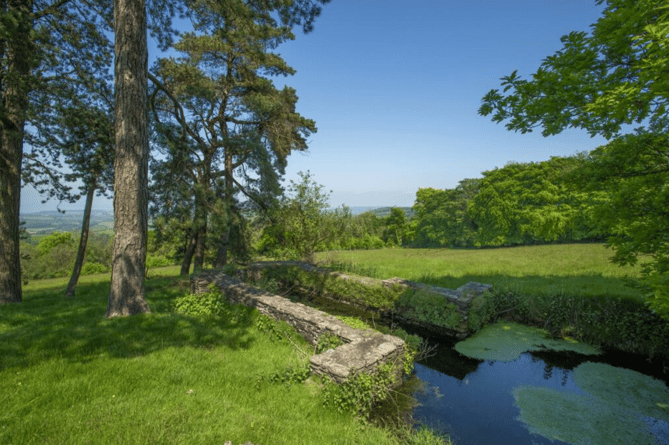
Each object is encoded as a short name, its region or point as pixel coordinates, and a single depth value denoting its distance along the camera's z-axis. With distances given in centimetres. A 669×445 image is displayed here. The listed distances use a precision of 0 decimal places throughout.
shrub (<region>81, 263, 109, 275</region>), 3180
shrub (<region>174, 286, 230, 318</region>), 815
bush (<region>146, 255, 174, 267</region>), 3280
